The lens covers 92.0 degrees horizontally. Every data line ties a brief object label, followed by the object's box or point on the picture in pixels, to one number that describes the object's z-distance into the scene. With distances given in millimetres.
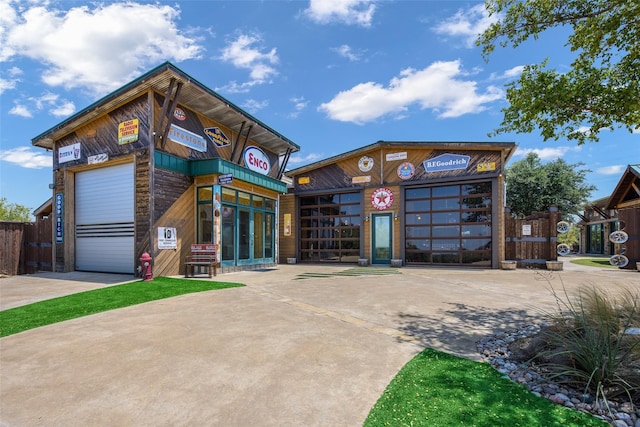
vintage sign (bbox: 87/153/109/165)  10891
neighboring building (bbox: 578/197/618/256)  23828
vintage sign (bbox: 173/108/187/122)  10602
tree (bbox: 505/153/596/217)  21250
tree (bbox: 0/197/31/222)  35688
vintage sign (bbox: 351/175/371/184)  14969
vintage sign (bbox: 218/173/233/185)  10492
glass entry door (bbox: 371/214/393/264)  14445
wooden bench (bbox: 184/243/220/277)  10078
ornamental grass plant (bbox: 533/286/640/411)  2729
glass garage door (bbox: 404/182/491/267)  13047
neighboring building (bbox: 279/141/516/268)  12922
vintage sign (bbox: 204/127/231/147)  12086
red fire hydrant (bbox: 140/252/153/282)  8945
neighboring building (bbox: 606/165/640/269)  12542
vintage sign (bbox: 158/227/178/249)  9660
